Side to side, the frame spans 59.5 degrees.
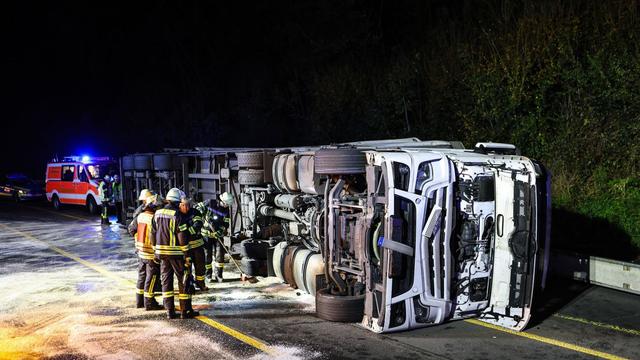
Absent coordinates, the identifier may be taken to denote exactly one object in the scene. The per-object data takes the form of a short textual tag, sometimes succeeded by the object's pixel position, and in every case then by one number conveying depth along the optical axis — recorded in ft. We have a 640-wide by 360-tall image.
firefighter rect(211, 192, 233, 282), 29.07
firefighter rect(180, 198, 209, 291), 24.02
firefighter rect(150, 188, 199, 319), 23.11
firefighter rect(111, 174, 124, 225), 54.03
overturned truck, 19.45
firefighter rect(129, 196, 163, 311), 24.32
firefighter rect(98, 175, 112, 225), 54.65
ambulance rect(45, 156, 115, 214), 63.82
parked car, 83.25
